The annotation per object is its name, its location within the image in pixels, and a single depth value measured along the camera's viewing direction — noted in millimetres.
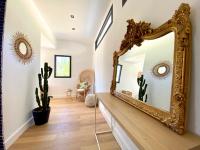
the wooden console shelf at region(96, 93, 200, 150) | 601
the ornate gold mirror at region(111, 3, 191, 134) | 734
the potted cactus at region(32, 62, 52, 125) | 2738
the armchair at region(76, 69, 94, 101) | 5256
